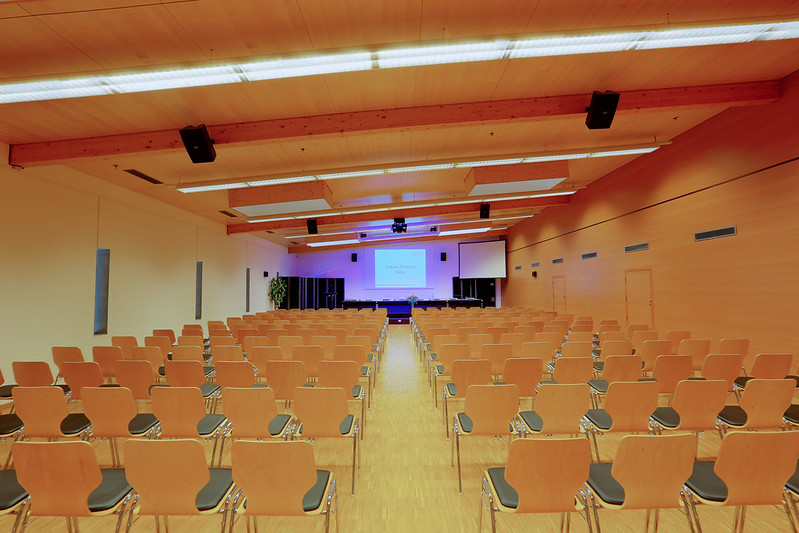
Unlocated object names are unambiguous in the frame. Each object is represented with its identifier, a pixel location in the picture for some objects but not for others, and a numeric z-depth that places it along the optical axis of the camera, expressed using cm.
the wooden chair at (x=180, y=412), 315
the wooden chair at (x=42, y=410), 324
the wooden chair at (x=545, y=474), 206
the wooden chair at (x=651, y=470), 206
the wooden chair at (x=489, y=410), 312
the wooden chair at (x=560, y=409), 312
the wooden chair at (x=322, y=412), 318
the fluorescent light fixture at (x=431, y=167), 742
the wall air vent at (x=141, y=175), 766
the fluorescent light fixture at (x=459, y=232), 1741
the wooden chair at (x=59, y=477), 203
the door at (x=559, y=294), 1342
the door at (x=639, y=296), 880
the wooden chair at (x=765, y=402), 317
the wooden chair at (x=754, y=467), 204
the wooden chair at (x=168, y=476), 208
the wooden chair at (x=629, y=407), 317
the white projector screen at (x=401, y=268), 2077
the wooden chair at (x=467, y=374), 420
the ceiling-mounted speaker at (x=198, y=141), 534
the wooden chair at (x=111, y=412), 321
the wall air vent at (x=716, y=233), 653
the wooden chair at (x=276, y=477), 208
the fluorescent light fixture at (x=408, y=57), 371
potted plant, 1825
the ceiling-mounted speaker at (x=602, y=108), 509
